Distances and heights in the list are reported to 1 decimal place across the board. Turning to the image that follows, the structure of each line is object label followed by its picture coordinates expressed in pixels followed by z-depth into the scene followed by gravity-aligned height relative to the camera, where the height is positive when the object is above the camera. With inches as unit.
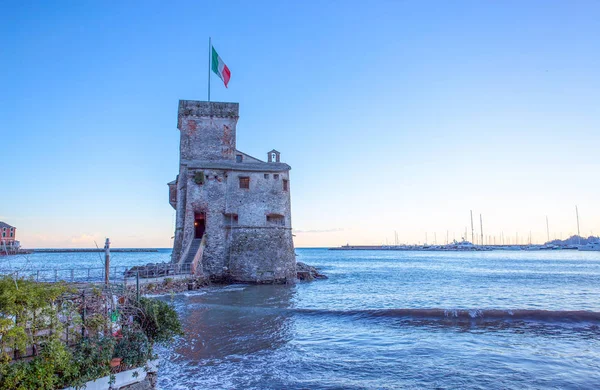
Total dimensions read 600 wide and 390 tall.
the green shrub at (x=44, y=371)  253.6 -92.9
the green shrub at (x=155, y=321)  355.6 -81.1
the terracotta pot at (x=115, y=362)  311.6 -104.4
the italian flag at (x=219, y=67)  1174.3 +529.1
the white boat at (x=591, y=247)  5034.5 -239.9
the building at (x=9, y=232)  3287.4 +65.3
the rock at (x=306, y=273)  1509.6 -164.3
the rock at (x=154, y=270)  1011.3 -93.1
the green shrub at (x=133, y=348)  321.4 -96.4
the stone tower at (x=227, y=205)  1170.0 +97.3
